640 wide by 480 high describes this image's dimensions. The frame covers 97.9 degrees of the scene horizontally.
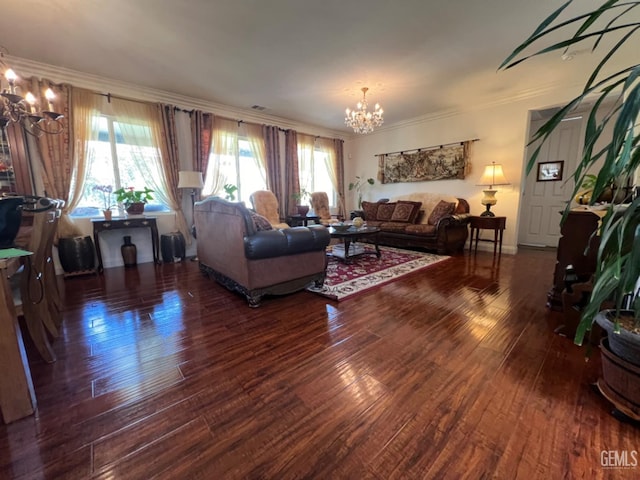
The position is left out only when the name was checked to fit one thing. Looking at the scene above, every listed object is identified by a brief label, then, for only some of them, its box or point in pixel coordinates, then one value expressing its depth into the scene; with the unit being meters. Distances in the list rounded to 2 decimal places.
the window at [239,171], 4.86
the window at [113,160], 3.87
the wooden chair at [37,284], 1.65
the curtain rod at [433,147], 5.01
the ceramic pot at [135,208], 3.98
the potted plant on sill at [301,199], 5.62
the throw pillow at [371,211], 5.77
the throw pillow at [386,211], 5.53
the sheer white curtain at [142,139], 3.96
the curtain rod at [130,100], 3.84
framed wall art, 5.06
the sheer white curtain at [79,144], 3.63
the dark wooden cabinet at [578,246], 2.08
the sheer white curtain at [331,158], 6.52
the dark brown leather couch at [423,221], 4.52
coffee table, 3.83
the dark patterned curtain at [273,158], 5.43
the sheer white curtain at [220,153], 4.81
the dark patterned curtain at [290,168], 5.80
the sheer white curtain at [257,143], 5.17
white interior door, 4.92
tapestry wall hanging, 5.18
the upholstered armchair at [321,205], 6.00
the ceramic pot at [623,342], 1.22
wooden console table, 3.72
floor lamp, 4.20
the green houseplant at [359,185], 6.93
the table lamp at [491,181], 4.50
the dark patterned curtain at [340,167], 6.79
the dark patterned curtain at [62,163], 3.43
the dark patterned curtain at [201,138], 4.53
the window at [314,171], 6.20
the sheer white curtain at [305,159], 6.13
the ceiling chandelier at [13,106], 2.11
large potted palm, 0.73
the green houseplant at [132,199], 3.90
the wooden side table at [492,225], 4.41
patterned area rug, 2.91
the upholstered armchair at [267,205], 5.10
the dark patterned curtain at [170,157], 4.25
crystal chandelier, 4.04
